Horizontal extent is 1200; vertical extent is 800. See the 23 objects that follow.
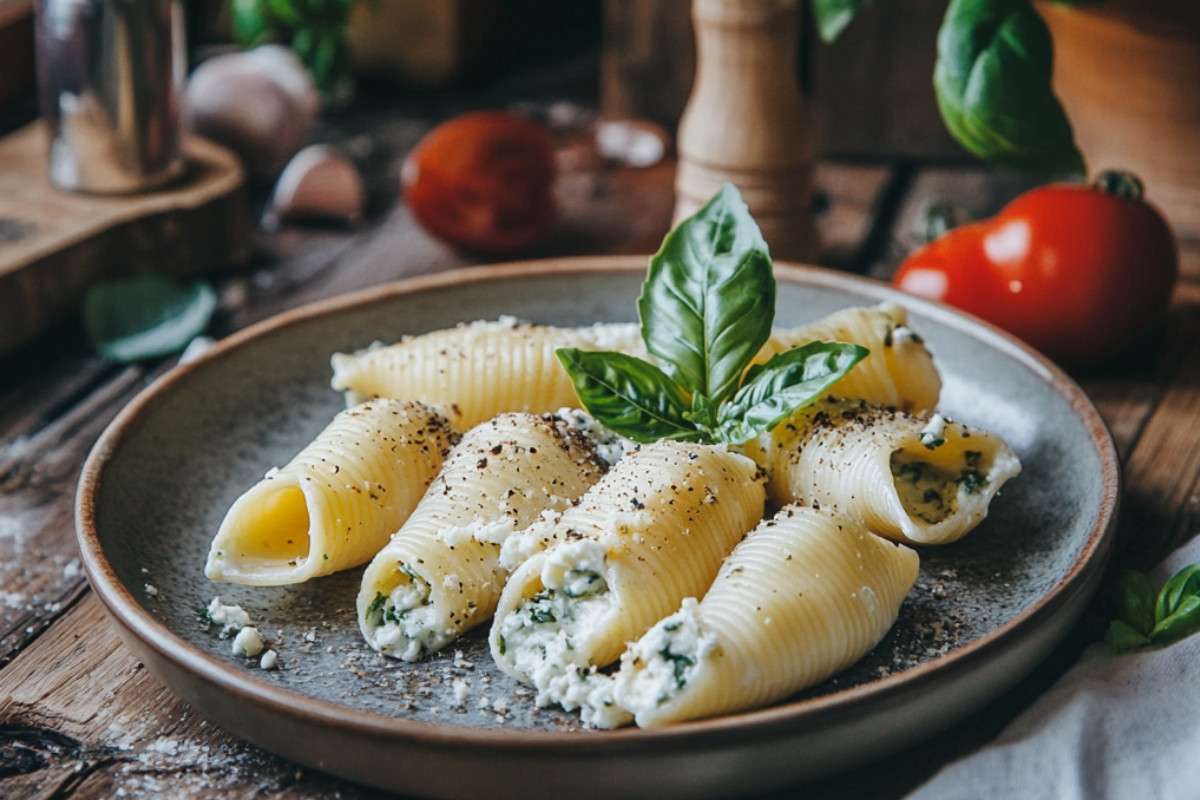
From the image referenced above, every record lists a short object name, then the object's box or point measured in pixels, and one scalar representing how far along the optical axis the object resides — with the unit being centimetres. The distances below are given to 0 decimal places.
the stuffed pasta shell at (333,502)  52
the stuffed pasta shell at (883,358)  56
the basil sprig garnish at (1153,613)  50
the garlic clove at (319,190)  78
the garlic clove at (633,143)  85
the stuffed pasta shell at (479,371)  57
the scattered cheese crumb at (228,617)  51
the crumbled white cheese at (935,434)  53
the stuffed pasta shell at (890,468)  53
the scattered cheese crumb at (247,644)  50
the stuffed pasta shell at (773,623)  47
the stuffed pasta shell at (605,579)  48
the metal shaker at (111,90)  70
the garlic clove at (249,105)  81
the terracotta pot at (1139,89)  67
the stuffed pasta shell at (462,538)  50
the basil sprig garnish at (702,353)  53
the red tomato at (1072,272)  64
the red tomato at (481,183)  74
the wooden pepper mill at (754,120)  68
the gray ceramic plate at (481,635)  46
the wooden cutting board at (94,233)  67
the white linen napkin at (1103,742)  46
